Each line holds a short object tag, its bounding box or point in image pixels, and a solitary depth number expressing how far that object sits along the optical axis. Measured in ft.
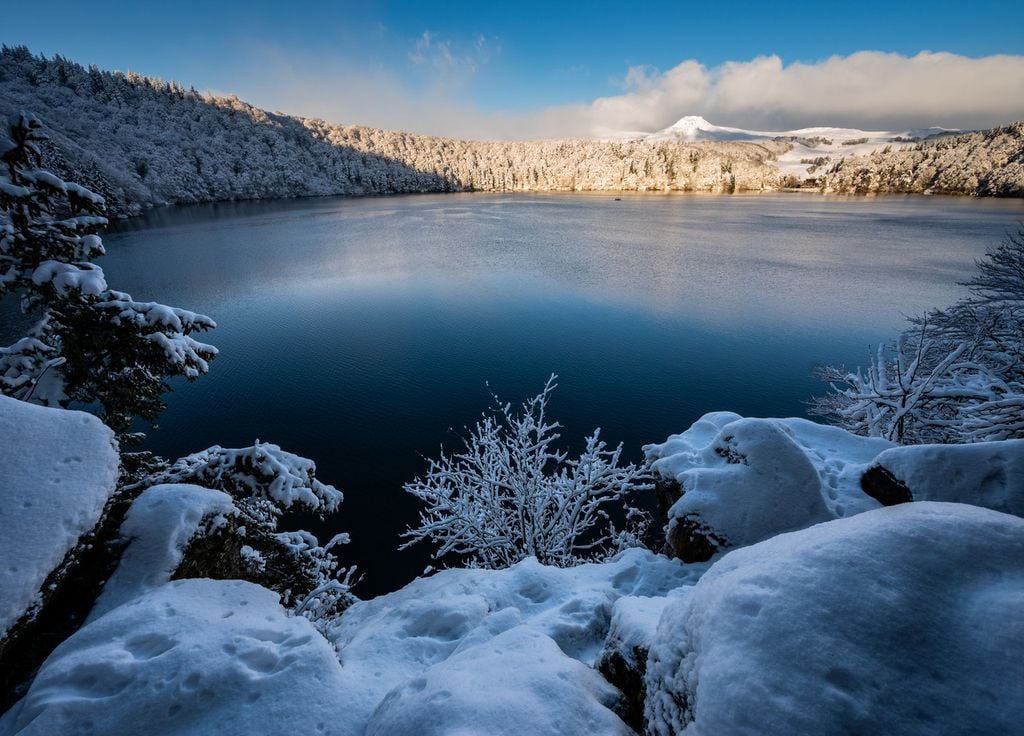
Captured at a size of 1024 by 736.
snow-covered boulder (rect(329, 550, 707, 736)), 12.31
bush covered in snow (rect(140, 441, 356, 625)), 22.11
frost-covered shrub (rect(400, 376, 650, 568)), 42.01
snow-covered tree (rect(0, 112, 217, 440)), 18.74
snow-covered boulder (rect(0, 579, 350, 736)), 12.38
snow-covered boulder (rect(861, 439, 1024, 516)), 18.98
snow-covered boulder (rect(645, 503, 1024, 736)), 8.68
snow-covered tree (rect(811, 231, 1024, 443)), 31.32
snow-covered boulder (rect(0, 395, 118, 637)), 14.14
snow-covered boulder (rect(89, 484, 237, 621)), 16.97
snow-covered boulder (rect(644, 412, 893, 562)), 26.07
